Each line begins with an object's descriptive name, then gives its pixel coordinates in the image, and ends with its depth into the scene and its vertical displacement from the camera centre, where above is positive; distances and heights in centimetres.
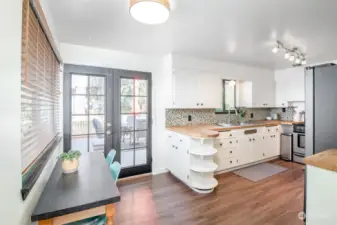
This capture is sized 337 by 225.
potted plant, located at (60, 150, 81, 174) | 161 -48
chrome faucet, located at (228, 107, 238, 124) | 427 -3
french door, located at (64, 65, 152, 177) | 284 -5
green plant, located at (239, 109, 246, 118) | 435 -6
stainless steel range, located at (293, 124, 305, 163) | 395 -74
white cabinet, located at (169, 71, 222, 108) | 331 +43
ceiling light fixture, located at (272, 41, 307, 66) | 285 +105
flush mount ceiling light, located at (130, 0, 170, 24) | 122 +75
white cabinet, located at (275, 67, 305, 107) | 432 +66
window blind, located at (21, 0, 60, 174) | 104 +16
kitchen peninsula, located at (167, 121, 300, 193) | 273 -73
